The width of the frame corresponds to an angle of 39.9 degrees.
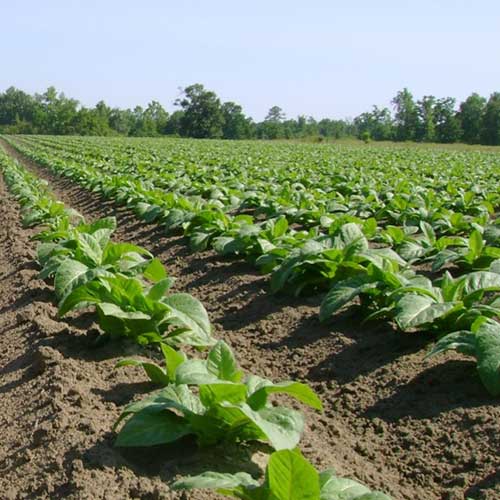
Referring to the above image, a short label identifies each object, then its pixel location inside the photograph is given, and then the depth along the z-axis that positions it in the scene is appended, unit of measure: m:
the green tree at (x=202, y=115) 90.75
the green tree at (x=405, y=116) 84.61
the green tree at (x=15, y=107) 130.12
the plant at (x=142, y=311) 3.67
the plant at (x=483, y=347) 3.04
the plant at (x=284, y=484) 1.90
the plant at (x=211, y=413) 2.47
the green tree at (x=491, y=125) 75.50
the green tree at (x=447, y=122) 81.12
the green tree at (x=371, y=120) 119.19
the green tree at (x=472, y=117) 79.25
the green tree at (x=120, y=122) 105.93
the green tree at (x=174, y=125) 94.62
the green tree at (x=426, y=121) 81.69
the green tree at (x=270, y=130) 95.44
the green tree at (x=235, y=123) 94.75
